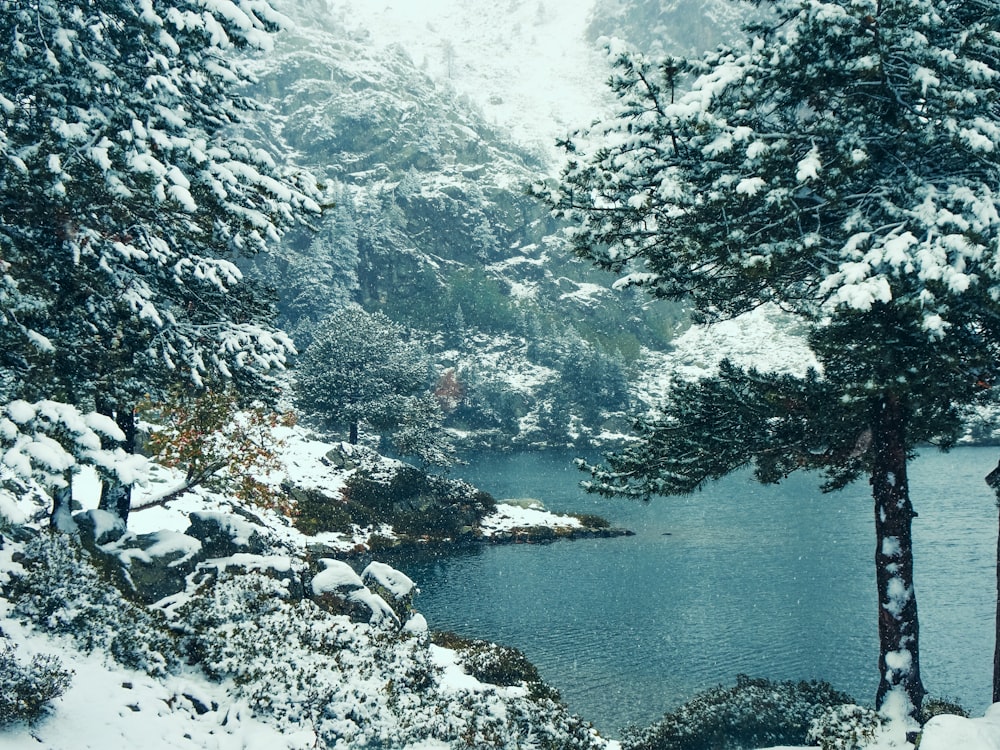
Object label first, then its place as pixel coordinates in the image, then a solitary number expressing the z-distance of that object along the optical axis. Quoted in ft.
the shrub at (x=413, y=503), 162.40
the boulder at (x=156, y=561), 51.62
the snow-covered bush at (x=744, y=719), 43.27
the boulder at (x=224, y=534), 64.44
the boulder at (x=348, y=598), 64.08
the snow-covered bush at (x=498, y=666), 63.52
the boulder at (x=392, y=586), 75.56
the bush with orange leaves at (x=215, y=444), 52.44
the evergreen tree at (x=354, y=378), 212.23
